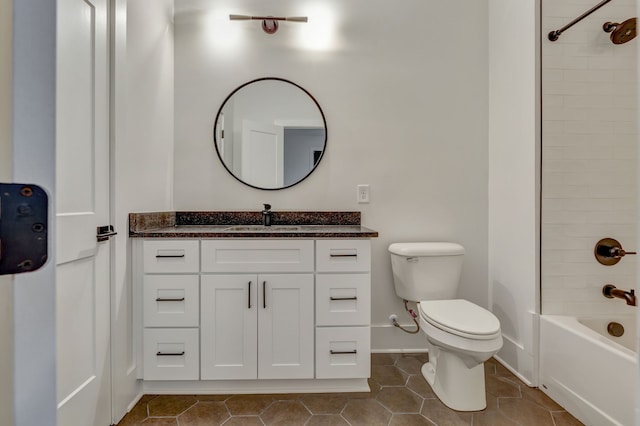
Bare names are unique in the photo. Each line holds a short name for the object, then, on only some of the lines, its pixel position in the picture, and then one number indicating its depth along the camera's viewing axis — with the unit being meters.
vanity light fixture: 2.09
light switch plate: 2.22
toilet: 1.50
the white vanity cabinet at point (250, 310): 1.67
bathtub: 1.33
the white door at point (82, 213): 1.22
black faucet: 2.10
